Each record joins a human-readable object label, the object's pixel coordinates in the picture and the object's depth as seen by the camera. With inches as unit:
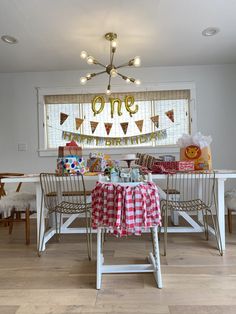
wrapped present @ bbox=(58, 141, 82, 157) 98.3
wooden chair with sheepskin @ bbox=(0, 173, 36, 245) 102.9
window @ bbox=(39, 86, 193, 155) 153.4
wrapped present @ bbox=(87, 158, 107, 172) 105.8
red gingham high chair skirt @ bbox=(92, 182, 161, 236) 61.7
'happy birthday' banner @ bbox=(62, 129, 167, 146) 153.4
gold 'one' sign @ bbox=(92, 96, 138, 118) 111.7
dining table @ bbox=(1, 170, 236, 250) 89.6
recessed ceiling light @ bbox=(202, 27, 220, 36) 109.7
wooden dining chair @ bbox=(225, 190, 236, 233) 103.0
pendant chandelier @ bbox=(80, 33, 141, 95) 98.5
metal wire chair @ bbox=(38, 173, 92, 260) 90.7
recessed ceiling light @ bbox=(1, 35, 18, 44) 112.6
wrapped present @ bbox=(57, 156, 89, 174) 93.7
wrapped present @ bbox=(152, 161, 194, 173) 94.3
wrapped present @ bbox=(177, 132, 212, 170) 99.6
